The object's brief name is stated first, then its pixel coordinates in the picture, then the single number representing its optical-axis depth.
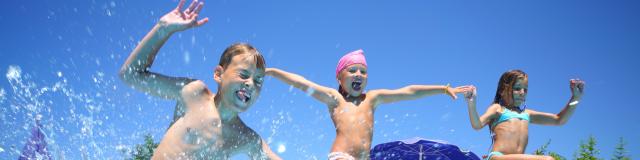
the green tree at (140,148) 6.71
